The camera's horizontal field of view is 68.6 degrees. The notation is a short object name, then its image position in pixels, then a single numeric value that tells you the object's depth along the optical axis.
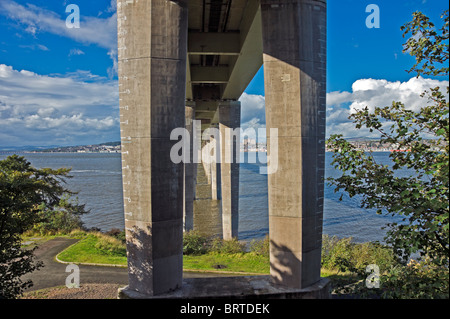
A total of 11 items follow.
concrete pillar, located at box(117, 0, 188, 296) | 8.77
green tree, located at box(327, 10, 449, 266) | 5.10
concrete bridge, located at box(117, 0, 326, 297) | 8.80
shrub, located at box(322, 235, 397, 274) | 16.04
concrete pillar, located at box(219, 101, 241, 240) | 25.55
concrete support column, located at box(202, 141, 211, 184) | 71.41
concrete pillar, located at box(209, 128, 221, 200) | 46.64
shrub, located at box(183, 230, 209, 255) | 20.34
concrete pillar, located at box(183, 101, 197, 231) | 27.34
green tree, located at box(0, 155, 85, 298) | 8.41
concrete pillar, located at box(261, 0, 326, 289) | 9.27
